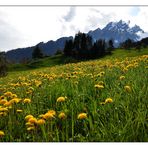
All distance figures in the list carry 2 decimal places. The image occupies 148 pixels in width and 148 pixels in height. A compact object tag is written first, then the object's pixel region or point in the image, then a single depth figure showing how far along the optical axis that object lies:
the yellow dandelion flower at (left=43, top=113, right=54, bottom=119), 1.67
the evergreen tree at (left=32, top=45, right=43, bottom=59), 55.26
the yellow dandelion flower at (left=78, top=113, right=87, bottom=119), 1.71
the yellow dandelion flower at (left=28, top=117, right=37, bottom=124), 1.65
